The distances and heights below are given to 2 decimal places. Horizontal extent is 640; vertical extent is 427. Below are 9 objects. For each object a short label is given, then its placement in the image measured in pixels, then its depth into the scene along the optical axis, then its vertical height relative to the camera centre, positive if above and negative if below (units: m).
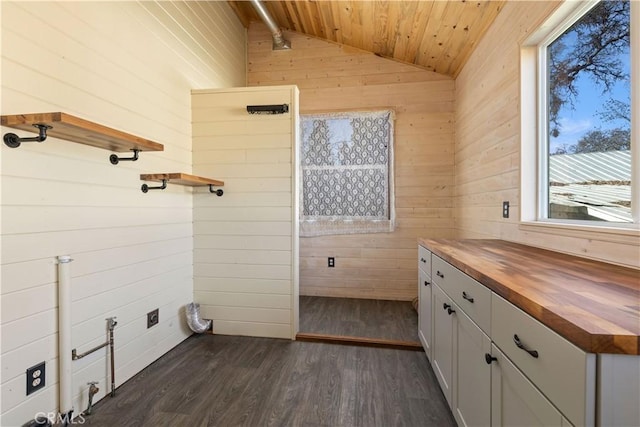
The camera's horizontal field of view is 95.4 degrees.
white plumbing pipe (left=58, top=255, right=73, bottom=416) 1.44 -0.60
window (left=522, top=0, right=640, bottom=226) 1.25 +0.51
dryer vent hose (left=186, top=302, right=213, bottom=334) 2.46 -0.93
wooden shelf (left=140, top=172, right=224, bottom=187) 1.94 +0.23
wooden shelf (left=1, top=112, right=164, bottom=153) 1.15 +0.36
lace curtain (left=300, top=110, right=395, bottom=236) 3.54 +0.48
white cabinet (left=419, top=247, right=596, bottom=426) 0.65 -0.47
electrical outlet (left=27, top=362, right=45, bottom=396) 1.33 -0.78
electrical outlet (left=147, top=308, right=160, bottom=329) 2.08 -0.78
